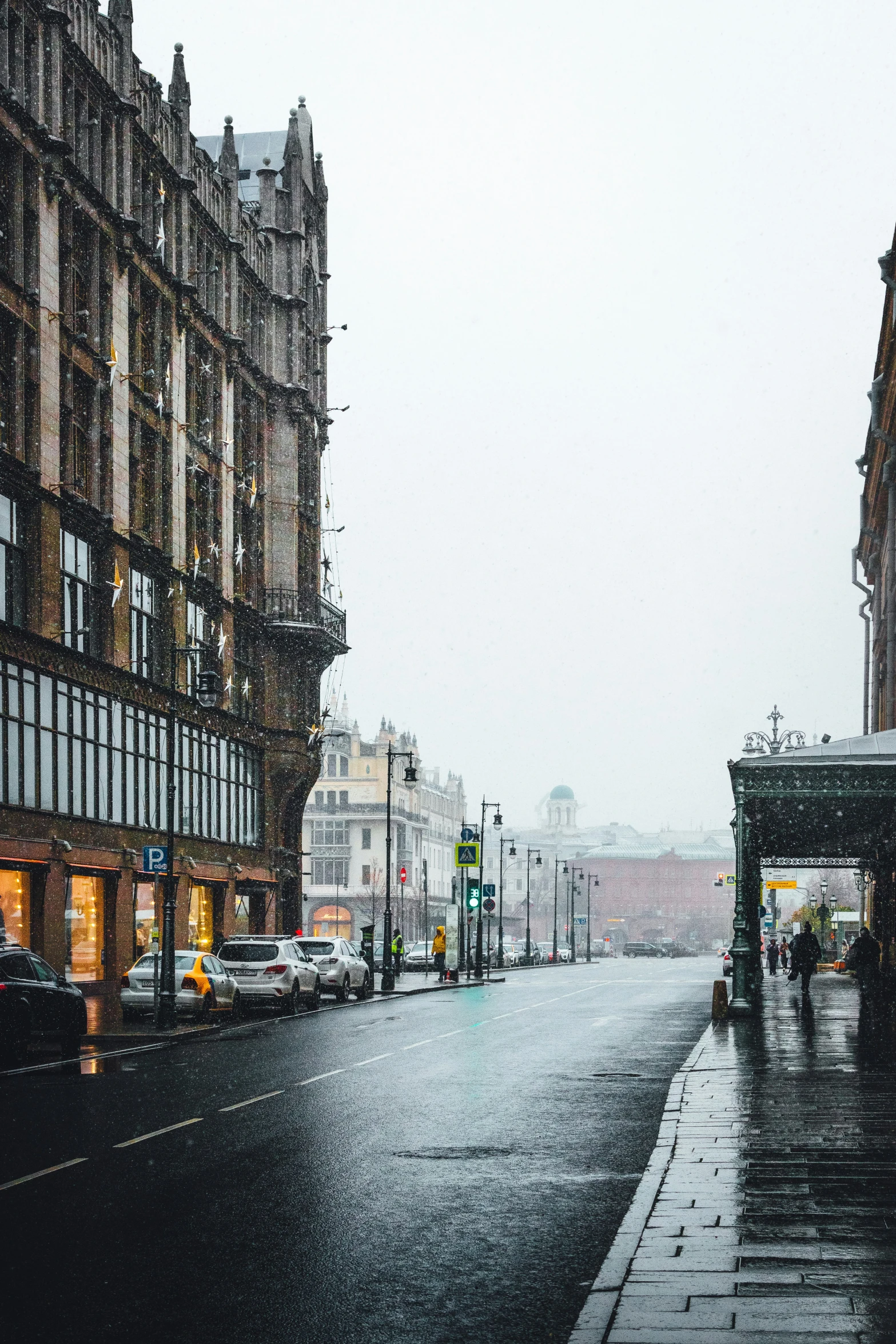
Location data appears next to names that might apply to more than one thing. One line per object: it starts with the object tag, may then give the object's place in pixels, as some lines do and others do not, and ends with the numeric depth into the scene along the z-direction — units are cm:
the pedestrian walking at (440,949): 6125
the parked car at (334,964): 4325
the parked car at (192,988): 3256
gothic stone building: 3931
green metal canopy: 2945
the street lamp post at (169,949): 2961
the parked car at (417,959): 7912
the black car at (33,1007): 2333
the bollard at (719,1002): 3159
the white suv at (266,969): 3569
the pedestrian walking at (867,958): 3806
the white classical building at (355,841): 14500
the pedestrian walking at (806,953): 3981
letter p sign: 3114
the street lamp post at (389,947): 4897
